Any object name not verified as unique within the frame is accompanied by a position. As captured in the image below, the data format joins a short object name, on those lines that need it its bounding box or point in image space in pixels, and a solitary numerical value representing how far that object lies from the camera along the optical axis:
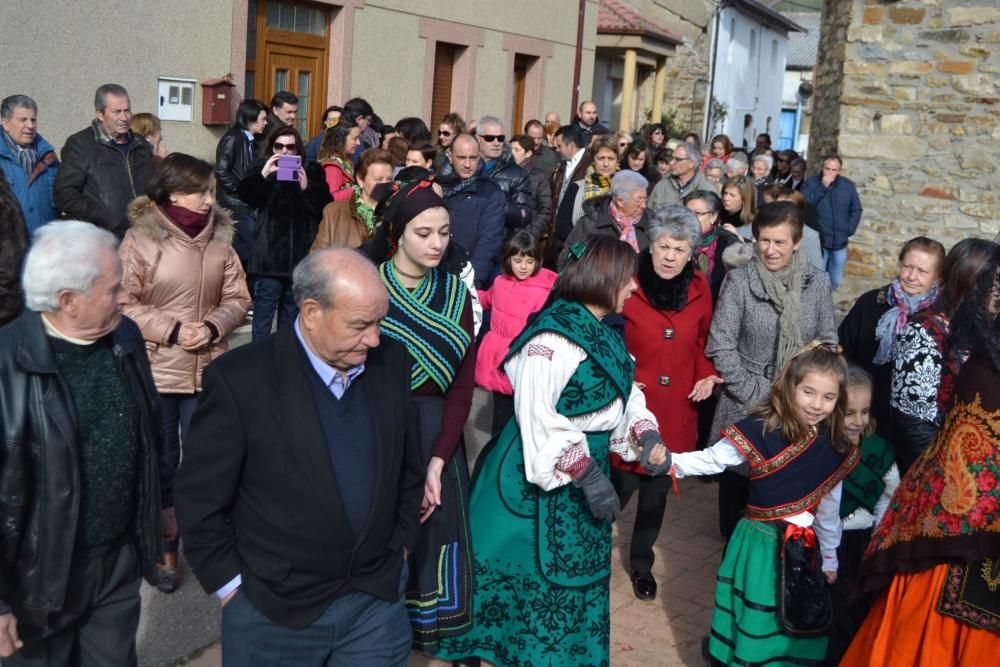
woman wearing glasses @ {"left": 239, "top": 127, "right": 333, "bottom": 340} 7.70
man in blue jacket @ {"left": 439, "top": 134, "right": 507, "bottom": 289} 7.77
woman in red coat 5.50
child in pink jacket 6.82
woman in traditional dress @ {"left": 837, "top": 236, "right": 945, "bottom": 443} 5.48
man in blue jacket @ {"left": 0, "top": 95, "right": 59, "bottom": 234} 7.57
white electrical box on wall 10.58
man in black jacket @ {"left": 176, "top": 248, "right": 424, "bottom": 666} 2.98
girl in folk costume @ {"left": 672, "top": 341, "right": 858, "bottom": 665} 4.30
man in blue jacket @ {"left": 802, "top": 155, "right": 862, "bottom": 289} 12.59
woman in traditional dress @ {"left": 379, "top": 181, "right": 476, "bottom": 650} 4.10
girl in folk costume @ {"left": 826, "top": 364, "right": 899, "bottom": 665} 4.78
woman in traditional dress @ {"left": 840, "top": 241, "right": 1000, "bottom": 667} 3.32
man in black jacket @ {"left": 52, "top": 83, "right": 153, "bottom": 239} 7.77
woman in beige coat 4.90
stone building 11.96
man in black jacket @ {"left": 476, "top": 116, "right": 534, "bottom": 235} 9.30
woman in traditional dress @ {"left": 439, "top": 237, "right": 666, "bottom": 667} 4.07
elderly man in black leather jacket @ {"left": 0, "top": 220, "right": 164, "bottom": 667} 3.06
